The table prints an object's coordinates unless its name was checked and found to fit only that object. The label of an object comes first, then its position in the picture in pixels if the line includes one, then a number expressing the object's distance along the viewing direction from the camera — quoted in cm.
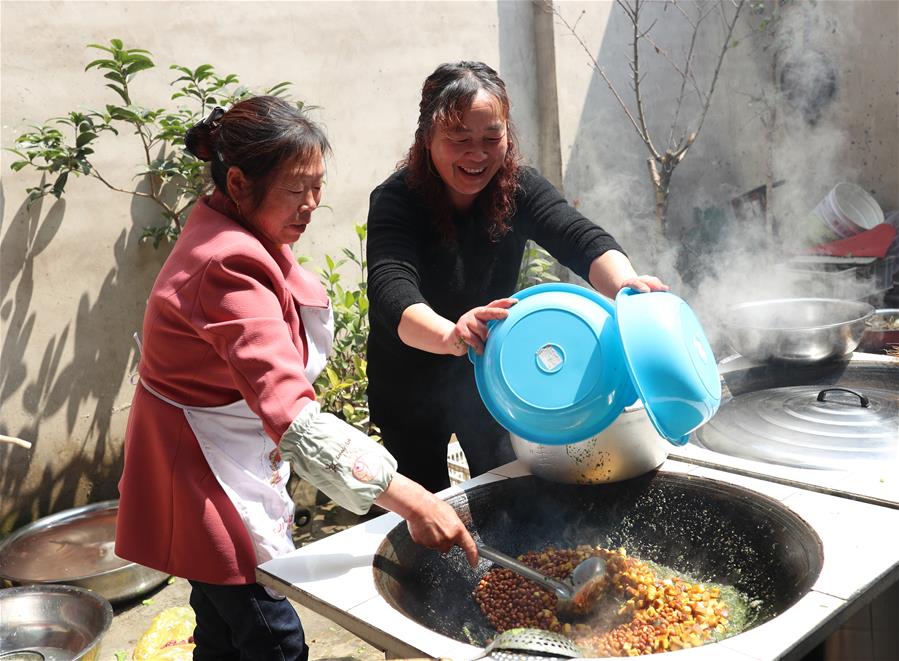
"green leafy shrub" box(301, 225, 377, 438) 438
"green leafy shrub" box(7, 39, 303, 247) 384
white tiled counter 136
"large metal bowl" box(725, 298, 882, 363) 261
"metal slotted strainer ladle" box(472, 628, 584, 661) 136
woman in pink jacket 169
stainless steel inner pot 196
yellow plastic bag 305
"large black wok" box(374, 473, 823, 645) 176
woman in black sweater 225
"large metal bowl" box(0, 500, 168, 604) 356
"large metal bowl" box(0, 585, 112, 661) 307
